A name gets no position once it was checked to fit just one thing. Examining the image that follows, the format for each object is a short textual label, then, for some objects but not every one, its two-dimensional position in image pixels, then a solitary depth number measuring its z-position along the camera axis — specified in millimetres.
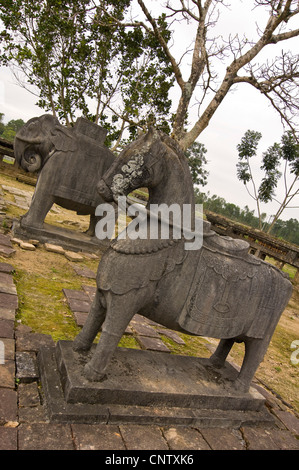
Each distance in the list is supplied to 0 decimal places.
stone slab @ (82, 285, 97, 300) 4438
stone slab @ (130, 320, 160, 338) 3906
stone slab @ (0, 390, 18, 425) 1943
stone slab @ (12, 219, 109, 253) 5897
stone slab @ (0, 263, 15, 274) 4084
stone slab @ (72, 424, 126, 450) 1943
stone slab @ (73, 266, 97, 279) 5241
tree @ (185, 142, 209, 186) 34138
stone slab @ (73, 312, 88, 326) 3534
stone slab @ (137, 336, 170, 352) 3581
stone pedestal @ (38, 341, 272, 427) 2174
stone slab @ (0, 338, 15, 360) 2525
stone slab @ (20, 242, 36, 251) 5453
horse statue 2205
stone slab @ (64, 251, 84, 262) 5770
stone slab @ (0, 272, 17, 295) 3574
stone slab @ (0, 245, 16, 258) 4754
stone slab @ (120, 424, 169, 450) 2080
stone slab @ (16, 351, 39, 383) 2357
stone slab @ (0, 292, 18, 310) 3268
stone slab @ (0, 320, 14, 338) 2787
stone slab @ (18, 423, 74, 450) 1817
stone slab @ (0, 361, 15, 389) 2226
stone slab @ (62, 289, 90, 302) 4152
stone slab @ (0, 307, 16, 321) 3048
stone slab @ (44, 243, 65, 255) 5832
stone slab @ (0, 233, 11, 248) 5137
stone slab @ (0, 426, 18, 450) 1751
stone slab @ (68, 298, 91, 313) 3846
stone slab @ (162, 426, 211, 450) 2217
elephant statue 5723
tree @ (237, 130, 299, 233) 20016
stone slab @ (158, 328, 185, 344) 4104
